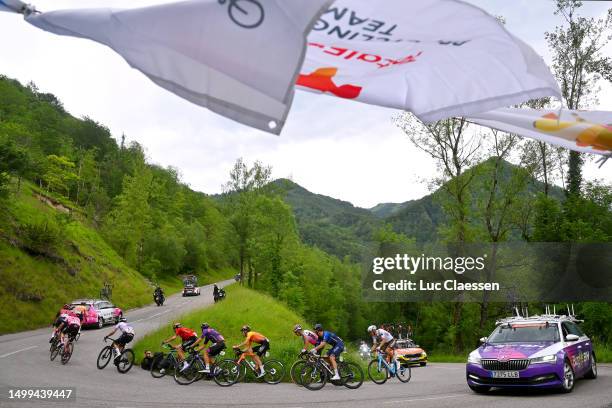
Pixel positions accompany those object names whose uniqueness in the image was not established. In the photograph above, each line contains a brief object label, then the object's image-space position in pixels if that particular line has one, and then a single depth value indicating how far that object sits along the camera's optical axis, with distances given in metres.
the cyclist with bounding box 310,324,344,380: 15.61
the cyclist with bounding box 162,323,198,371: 16.97
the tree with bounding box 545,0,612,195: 29.67
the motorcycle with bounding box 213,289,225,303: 44.66
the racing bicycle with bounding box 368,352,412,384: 17.42
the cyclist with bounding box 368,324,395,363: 17.83
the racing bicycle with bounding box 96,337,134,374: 17.86
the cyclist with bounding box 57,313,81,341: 19.39
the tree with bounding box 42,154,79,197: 48.12
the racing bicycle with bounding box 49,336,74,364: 18.86
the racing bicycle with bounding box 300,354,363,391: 15.65
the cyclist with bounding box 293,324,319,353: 15.96
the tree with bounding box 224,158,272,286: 64.06
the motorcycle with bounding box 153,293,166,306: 49.91
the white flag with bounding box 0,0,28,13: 3.29
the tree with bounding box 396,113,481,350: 34.19
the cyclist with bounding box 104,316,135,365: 18.55
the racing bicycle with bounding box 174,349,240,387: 16.25
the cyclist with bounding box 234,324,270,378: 16.34
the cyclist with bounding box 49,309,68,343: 19.57
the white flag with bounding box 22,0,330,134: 2.81
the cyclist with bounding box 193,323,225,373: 16.45
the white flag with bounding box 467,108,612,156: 4.50
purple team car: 11.92
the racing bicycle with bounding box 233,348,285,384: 16.87
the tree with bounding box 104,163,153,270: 68.81
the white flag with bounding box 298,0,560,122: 3.52
